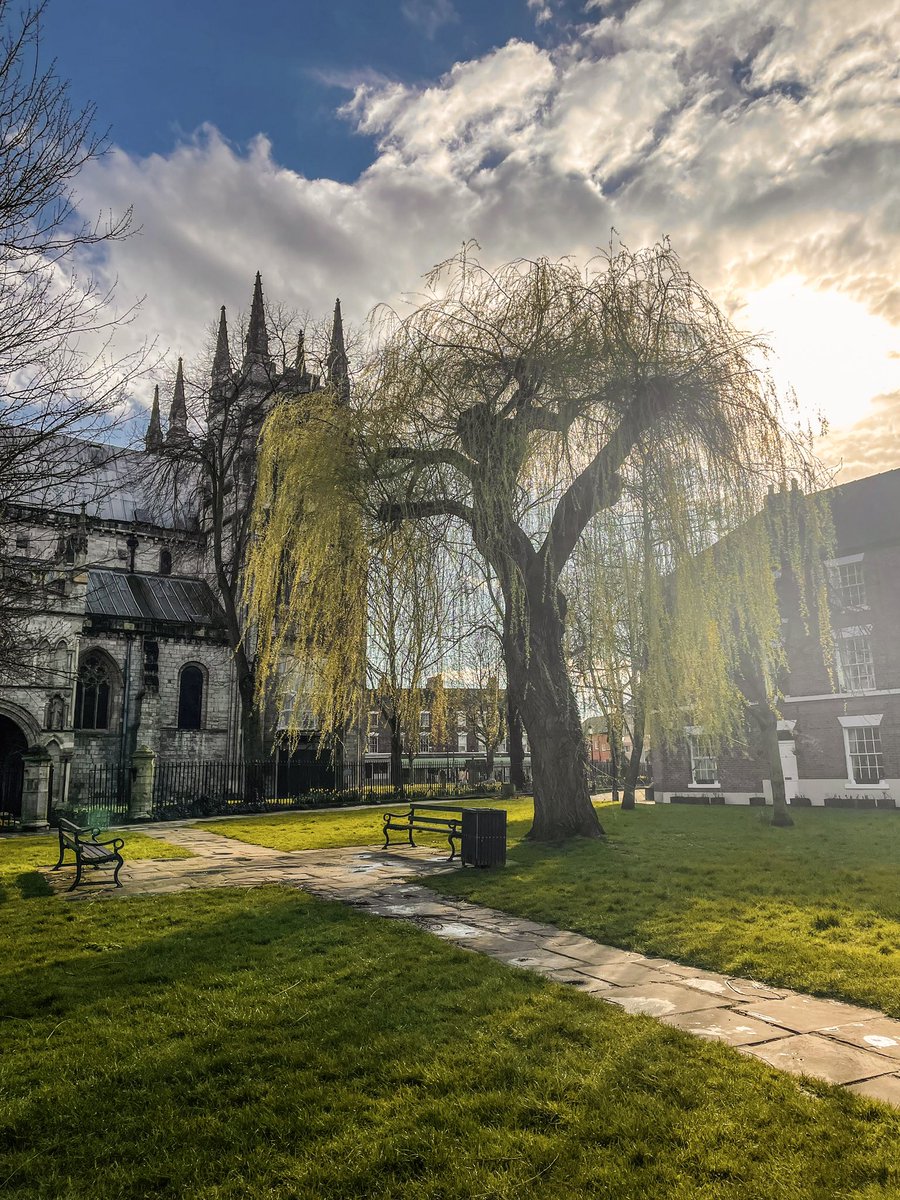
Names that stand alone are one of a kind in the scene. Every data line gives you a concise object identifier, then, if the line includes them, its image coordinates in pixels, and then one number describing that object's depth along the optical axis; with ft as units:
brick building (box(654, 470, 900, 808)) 81.20
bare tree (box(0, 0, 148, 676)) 21.44
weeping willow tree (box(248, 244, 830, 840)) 30.99
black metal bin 36.50
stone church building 80.28
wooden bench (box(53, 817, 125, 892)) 32.76
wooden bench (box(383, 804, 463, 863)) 40.01
